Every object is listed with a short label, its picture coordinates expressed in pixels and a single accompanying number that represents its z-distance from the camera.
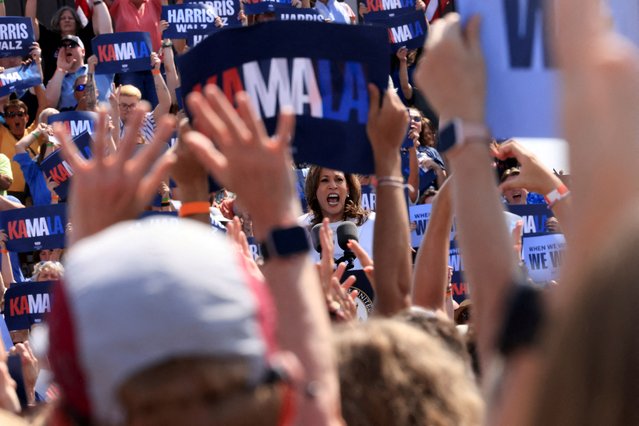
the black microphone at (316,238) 12.27
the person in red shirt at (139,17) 24.98
